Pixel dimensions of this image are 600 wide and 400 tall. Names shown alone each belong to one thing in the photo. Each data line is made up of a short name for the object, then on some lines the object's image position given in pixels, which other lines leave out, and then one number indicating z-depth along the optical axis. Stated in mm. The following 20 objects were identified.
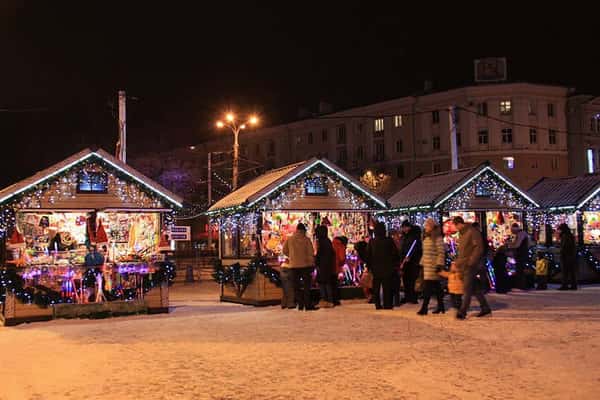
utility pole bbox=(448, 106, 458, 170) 26438
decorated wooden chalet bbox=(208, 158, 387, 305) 17938
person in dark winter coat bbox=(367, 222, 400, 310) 14797
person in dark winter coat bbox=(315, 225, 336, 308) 15602
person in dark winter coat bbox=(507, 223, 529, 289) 18750
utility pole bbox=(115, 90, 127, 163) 21741
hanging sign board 19072
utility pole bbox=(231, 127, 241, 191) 30078
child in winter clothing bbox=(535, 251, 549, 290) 19250
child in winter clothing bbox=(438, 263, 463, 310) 13023
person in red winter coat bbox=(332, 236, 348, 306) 16219
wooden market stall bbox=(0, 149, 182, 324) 15062
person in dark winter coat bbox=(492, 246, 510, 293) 18172
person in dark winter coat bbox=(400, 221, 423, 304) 15852
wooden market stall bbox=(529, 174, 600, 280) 21984
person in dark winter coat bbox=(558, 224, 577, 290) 18656
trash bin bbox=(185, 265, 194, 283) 28091
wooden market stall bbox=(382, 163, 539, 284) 20969
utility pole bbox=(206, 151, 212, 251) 35009
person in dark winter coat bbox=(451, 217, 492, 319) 12742
